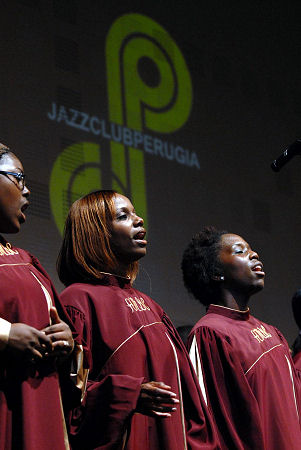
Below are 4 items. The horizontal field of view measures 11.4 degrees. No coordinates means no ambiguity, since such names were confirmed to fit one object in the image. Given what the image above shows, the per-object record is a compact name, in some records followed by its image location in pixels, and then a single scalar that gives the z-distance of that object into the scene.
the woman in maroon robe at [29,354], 4.22
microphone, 5.90
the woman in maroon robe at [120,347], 4.85
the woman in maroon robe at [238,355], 6.05
